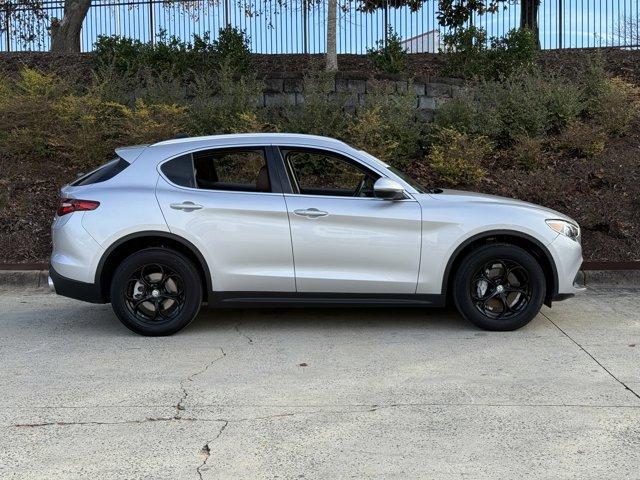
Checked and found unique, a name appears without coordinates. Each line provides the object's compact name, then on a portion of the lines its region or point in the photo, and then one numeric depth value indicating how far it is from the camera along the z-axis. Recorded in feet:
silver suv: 20.52
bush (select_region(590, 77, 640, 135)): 39.55
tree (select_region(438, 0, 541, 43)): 49.70
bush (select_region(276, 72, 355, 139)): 38.58
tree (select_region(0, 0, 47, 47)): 57.62
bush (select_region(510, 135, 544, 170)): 36.60
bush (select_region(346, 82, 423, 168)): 37.04
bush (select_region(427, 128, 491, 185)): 35.17
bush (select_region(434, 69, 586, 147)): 38.68
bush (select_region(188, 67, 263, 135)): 38.91
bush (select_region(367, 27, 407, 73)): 45.19
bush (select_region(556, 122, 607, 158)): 37.29
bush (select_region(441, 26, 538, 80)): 44.60
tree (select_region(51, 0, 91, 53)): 52.95
